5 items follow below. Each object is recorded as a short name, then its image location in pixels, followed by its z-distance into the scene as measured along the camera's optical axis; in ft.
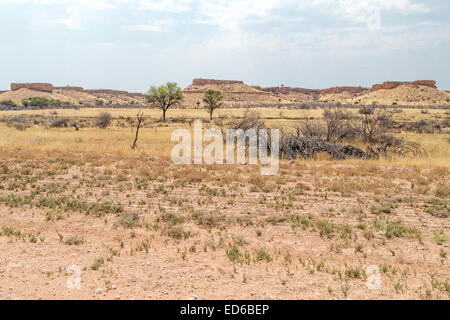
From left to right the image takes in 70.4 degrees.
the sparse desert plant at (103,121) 109.60
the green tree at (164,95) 155.33
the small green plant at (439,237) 18.79
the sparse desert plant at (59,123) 108.99
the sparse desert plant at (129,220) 21.39
